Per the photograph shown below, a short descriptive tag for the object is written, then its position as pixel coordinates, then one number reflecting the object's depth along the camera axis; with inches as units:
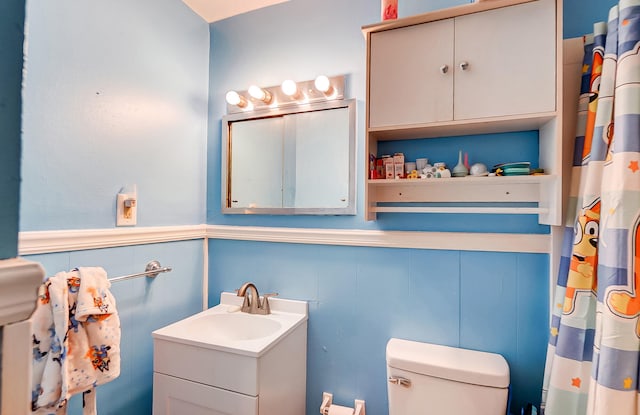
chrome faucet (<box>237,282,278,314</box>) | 59.0
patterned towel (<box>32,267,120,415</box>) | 33.3
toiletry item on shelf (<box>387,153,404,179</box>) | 49.5
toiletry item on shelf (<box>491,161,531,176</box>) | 42.9
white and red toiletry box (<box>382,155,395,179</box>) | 50.0
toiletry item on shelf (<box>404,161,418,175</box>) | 50.8
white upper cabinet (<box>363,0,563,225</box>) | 39.9
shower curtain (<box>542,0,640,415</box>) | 31.9
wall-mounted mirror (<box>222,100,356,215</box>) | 57.6
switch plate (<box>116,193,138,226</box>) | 49.8
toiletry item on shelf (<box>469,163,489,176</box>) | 45.1
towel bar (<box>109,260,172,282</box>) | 52.5
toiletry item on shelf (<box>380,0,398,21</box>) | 47.7
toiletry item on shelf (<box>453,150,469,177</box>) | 45.7
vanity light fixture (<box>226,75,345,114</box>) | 57.3
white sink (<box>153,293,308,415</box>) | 43.9
